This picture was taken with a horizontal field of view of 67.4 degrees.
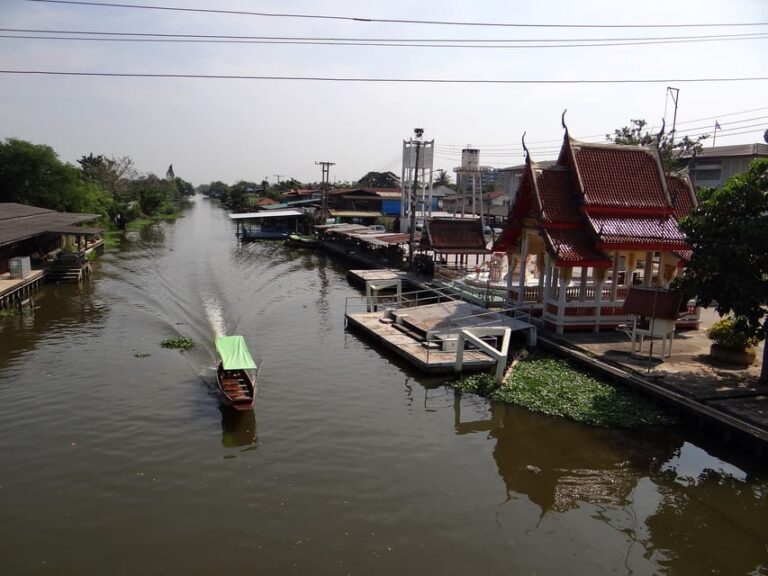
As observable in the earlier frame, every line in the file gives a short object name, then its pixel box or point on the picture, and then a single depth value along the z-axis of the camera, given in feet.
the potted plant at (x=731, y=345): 59.00
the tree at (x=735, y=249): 49.93
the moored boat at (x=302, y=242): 204.29
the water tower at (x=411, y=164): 174.59
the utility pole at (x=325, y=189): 239.91
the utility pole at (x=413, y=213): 130.67
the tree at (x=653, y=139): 156.76
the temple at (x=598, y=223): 71.05
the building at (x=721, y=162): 182.70
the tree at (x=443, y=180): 496.72
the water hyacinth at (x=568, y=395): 50.88
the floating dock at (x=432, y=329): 64.28
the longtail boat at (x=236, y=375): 51.47
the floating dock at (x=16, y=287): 92.84
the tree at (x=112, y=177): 305.32
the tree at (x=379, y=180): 502.87
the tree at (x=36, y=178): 186.50
